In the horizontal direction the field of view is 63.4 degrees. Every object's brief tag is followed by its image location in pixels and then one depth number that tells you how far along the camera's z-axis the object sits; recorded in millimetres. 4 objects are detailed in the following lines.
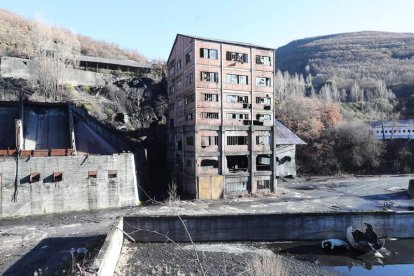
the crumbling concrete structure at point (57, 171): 25641
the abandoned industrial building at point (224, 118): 33094
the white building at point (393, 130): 61406
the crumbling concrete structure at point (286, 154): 46312
